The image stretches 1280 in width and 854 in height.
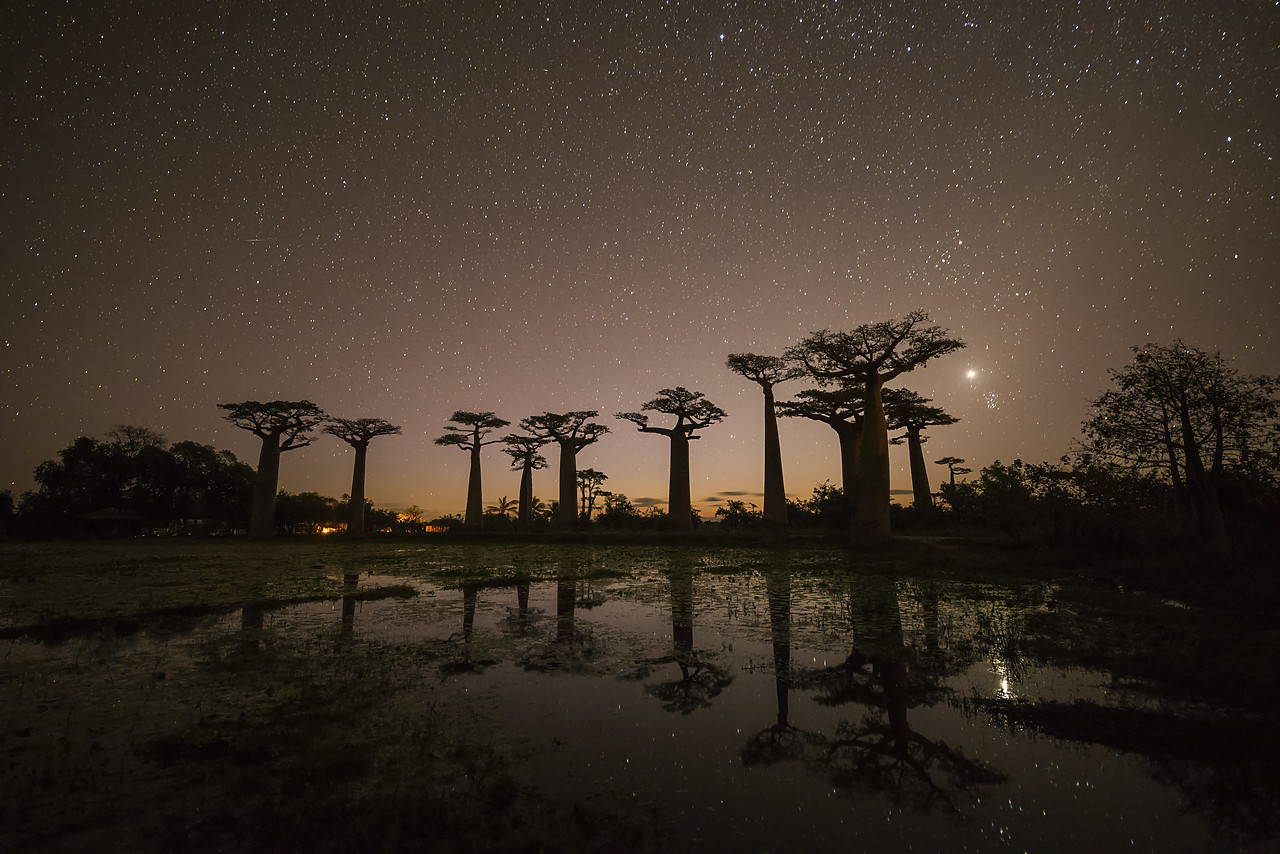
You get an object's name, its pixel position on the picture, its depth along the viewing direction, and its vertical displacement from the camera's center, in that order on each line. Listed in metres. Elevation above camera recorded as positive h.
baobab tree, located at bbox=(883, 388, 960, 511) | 35.38 +6.67
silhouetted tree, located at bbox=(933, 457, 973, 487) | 48.51 +5.14
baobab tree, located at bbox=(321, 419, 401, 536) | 39.56 +6.00
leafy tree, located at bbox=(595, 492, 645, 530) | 42.47 +0.26
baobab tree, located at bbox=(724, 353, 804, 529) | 29.62 +4.80
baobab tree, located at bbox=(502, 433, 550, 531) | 44.78 +4.95
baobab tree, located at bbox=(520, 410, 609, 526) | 41.59 +6.79
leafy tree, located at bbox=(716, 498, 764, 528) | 40.53 +0.51
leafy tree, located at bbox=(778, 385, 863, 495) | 34.56 +6.73
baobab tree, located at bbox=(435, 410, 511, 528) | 43.56 +6.44
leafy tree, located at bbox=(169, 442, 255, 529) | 47.44 +3.01
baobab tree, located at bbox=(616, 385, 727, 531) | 35.41 +5.74
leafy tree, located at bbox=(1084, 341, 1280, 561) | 12.16 +2.20
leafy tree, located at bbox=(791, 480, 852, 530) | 33.41 +0.74
